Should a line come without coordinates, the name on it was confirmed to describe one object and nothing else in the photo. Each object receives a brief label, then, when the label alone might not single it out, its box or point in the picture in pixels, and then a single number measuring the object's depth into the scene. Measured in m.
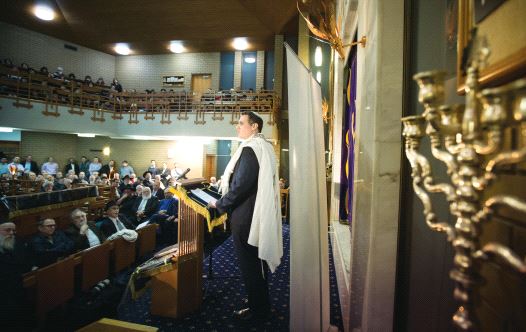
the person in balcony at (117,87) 12.84
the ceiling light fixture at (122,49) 13.86
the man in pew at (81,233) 3.30
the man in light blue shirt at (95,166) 11.80
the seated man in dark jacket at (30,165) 10.45
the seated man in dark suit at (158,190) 6.81
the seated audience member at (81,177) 8.29
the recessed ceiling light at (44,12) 10.63
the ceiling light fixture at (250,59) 14.08
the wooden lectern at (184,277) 2.41
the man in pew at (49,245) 2.96
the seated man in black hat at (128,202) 5.62
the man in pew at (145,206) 5.54
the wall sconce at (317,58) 9.38
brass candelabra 0.48
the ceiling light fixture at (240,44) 12.74
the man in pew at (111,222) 4.04
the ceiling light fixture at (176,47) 13.39
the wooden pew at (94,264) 2.85
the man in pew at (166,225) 5.21
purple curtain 3.12
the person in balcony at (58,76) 10.71
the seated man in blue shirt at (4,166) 9.06
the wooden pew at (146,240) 4.06
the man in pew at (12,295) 2.02
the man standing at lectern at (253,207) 2.25
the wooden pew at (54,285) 2.33
